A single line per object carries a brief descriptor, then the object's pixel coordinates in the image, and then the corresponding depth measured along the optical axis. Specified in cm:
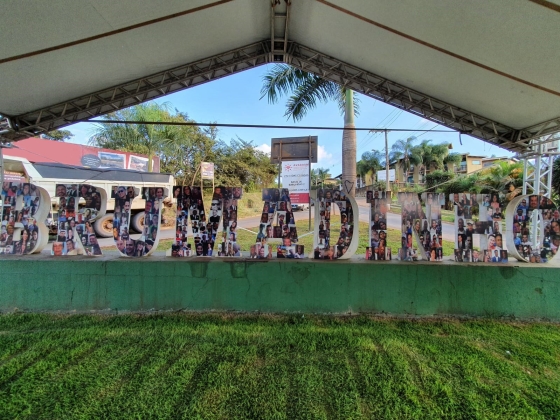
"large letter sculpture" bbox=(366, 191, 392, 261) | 321
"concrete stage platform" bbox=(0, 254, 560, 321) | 304
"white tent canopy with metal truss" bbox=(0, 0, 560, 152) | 203
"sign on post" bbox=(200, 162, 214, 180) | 1384
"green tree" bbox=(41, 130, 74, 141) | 1811
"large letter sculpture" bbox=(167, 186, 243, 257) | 324
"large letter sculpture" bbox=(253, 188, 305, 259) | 323
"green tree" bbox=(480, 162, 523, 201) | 1627
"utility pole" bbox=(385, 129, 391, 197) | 1792
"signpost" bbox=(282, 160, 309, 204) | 729
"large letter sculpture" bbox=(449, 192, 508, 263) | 320
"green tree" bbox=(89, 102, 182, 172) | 1234
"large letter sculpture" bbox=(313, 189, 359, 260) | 321
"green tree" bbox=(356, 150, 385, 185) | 3884
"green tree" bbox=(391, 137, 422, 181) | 3158
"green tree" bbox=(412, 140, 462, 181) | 3072
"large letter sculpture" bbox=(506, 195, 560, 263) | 322
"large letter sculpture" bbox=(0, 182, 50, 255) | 316
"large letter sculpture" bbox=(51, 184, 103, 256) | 319
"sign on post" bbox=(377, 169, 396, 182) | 3419
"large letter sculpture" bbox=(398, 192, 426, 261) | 321
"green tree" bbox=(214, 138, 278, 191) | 2095
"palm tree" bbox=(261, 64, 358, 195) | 765
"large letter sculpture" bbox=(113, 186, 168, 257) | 321
